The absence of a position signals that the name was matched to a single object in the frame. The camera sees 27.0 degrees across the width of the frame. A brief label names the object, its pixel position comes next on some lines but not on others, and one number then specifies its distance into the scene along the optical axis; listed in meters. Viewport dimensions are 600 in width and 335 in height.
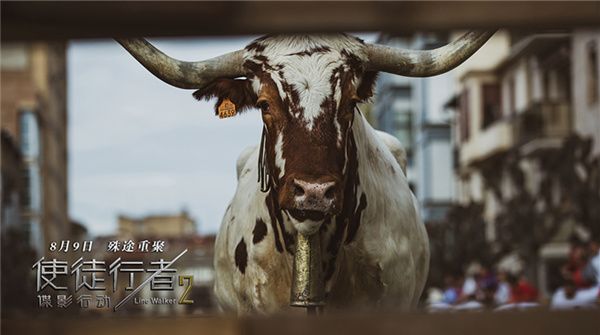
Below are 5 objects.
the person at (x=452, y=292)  17.33
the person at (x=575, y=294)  11.59
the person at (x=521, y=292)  13.29
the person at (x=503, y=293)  14.59
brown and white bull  4.42
